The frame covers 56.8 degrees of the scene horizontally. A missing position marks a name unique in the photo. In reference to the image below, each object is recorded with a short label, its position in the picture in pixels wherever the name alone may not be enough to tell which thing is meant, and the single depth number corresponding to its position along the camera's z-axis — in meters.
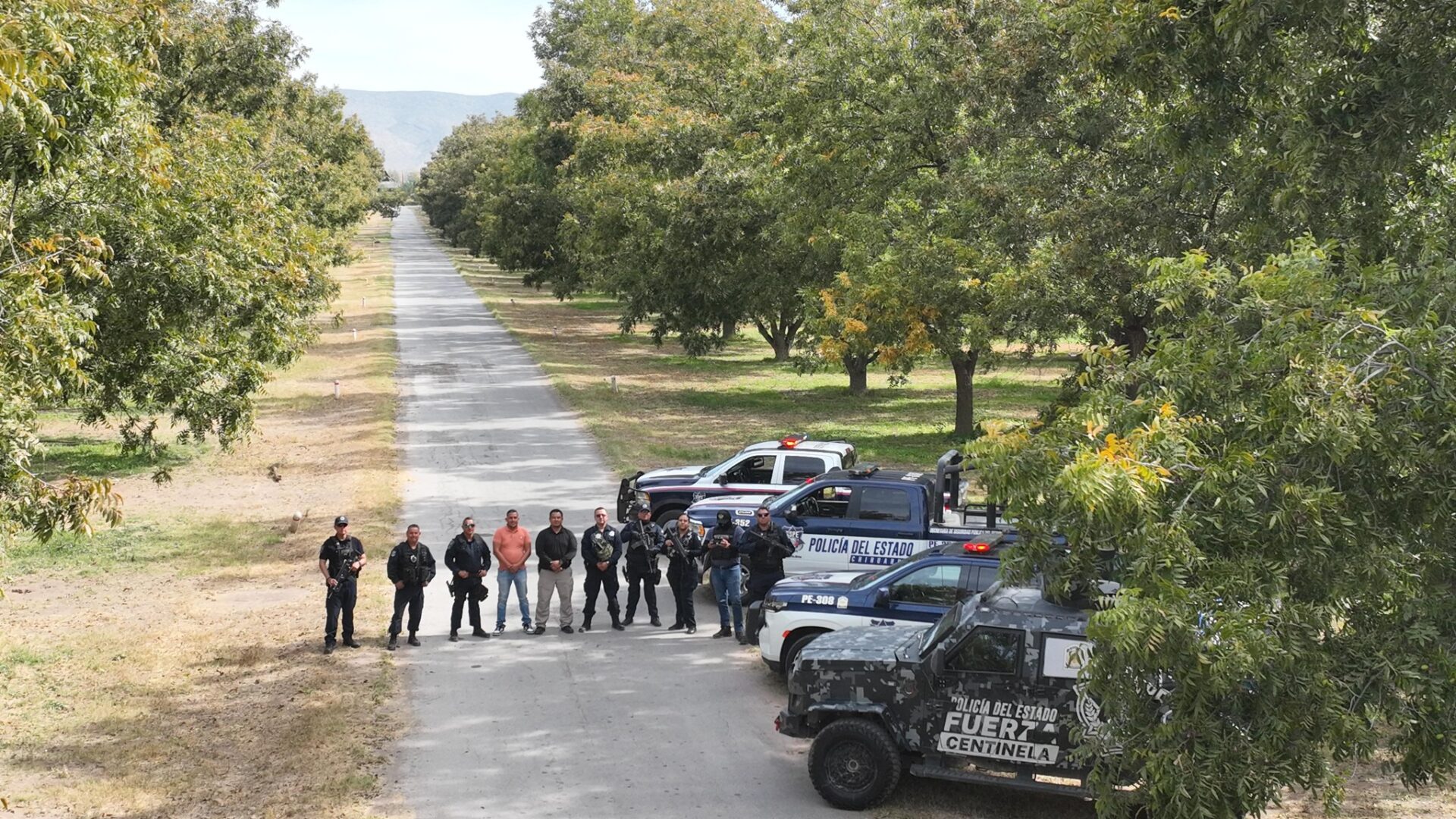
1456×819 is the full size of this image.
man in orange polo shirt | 15.76
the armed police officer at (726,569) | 15.45
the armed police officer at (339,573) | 14.84
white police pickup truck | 19.50
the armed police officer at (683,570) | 15.81
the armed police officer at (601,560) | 15.50
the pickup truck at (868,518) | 16.17
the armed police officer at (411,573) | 14.81
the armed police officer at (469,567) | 15.13
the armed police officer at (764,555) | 15.13
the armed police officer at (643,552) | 15.82
